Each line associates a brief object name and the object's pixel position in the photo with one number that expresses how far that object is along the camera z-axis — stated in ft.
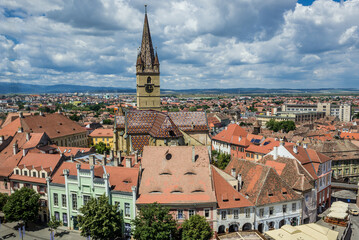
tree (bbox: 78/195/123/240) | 123.95
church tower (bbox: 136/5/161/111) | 255.70
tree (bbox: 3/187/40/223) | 145.07
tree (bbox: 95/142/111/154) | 293.64
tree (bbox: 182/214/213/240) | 121.49
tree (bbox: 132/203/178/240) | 116.16
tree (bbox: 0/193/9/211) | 161.68
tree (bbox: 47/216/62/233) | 137.90
